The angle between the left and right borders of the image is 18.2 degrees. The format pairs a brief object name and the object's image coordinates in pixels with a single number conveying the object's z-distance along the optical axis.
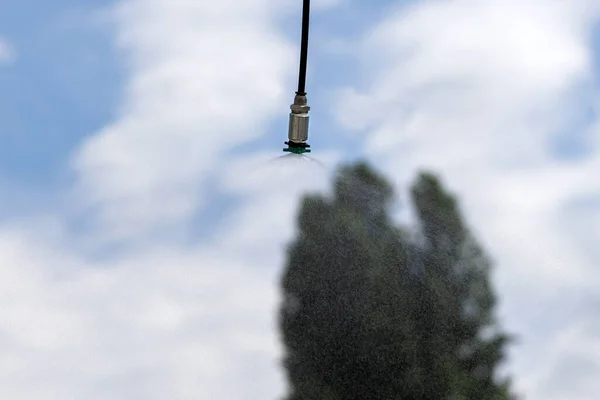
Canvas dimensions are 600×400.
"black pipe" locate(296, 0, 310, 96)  4.43
